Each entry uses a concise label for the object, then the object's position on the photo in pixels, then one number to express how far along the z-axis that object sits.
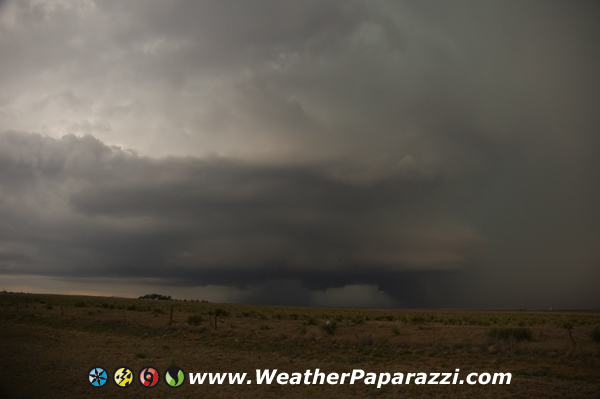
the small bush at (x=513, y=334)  29.82
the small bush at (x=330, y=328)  33.42
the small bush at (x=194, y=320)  37.59
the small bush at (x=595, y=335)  29.13
